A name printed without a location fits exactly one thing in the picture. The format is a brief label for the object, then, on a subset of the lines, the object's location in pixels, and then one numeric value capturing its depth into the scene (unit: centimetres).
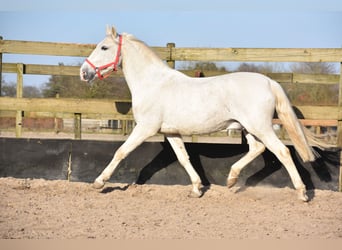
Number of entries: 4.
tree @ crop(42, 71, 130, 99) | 2487
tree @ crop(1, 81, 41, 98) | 4221
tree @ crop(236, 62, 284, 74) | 3116
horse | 1039
